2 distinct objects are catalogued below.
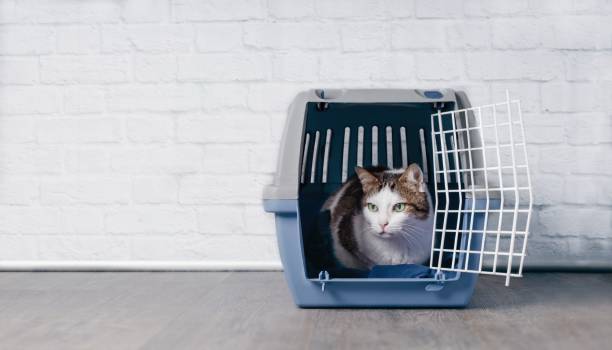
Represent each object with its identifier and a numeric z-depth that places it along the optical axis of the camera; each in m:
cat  1.51
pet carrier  1.38
